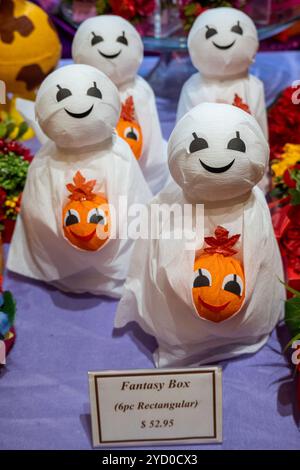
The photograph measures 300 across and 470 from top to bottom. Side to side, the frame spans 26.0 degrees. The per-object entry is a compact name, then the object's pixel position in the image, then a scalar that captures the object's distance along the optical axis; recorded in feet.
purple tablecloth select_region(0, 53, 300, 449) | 3.50
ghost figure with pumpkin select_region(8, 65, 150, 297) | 4.04
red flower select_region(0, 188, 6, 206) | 4.65
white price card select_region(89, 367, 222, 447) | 3.24
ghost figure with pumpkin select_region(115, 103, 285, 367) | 3.41
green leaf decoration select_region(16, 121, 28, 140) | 5.29
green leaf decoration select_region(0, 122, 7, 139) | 5.19
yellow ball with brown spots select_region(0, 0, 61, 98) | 5.51
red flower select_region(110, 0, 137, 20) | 5.73
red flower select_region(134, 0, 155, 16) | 5.80
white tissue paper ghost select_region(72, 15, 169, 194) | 4.91
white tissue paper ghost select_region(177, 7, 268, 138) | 4.90
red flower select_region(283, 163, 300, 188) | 4.28
